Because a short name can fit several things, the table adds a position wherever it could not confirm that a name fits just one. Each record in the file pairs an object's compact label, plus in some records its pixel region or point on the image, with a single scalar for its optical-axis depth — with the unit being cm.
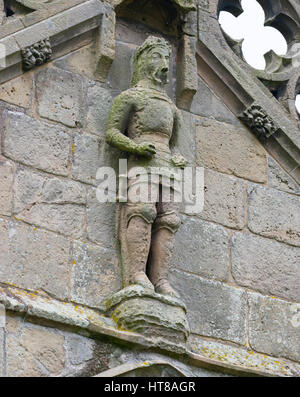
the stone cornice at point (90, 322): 1081
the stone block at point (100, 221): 1166
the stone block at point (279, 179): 1284
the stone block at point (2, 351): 1050
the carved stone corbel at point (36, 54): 1187
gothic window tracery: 1330
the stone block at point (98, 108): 1210
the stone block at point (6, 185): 1130
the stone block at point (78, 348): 1087
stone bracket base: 1107
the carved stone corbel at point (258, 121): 1287
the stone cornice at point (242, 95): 1294
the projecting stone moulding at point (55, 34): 1184
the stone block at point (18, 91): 1177
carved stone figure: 1154
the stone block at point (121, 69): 1244
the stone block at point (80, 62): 1222
